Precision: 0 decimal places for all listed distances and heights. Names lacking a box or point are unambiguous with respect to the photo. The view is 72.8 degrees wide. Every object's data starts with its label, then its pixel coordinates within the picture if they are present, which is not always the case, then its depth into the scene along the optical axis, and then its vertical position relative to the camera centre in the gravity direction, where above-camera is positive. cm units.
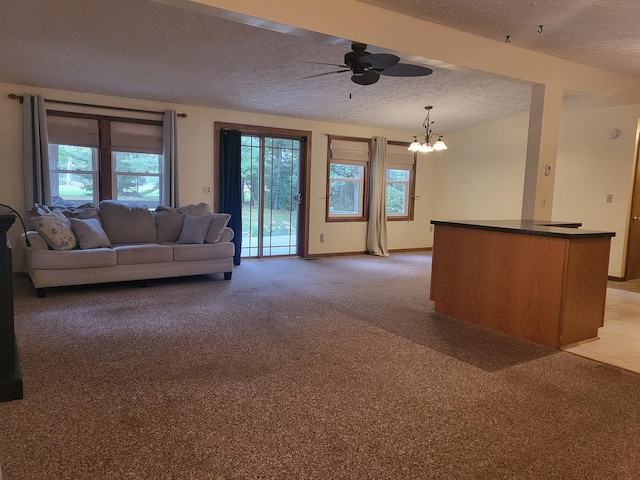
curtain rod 498 +105
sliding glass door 675 +1
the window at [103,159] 535 +41
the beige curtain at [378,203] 768 -6
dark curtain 639 +24
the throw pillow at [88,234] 459 -47
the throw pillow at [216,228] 522 -41
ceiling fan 334 +109
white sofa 431 -59
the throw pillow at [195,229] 521 -44
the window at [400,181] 805 +35
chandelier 604 +120
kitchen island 320 -59
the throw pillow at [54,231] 430 -42
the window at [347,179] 746 +34
